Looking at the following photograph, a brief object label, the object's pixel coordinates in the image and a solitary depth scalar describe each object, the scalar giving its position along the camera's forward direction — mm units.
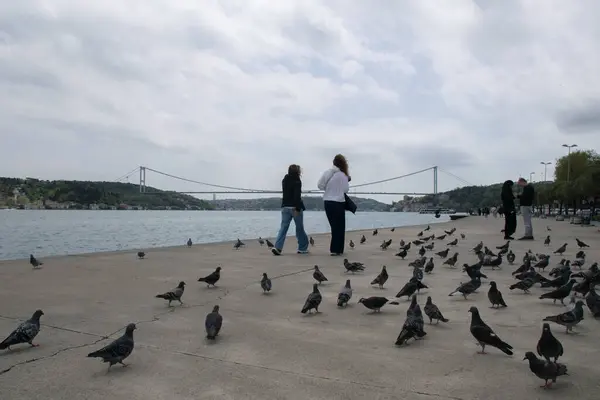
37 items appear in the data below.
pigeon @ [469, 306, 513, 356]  3451
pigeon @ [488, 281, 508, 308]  5141
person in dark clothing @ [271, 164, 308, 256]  10602
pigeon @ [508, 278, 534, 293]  6051
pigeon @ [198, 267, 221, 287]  6391
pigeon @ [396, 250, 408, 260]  9999
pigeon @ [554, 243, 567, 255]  10970
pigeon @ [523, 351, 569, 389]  2896
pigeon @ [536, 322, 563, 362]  3268
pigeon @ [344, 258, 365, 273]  7660
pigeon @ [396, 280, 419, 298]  5512
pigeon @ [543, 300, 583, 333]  4121
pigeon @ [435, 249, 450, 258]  10422
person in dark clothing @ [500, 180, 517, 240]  15469
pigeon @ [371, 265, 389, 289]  6352
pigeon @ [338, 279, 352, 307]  5160
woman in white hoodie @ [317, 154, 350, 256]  10250
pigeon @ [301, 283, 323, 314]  4738
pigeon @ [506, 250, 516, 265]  9359
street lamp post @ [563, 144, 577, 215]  57962
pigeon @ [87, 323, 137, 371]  3205
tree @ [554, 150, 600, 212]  34909
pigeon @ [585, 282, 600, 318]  4711
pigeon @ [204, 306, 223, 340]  3834
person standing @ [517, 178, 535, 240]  15102
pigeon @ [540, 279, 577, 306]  5312
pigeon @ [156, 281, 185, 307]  5207
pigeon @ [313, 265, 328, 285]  6582
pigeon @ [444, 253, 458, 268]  9078
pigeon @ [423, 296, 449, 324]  4367
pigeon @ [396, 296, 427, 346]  3703
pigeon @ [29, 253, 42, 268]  8530
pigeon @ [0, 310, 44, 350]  3578
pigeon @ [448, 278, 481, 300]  5629
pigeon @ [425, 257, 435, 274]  7984
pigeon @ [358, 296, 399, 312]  4871
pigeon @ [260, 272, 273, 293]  5838
